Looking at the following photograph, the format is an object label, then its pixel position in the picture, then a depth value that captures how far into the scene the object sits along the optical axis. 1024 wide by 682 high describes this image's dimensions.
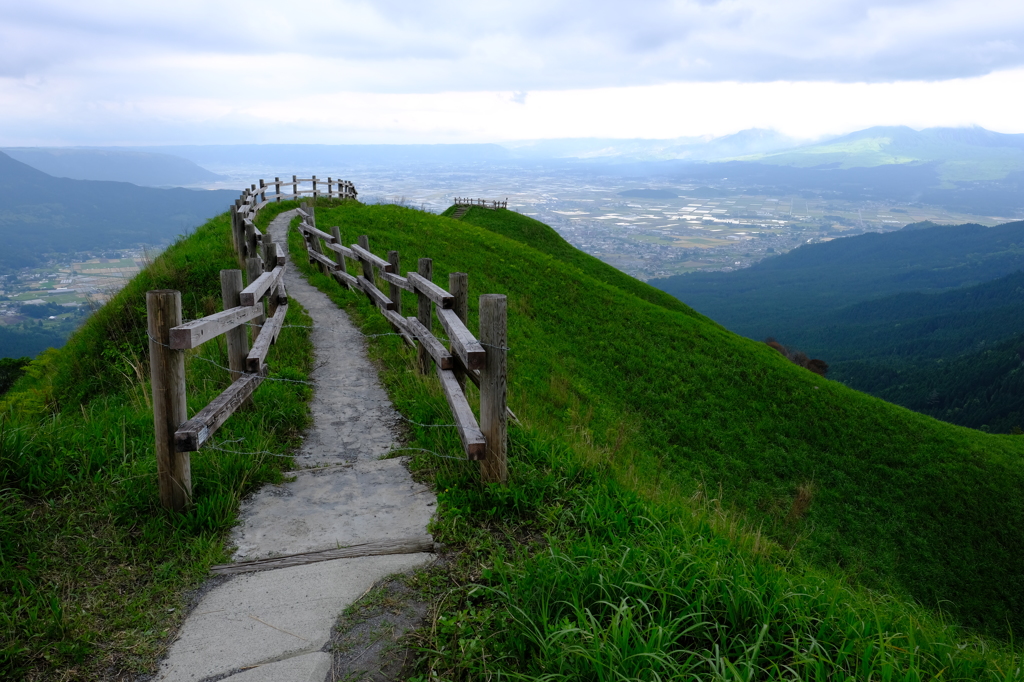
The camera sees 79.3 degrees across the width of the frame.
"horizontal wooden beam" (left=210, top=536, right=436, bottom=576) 4.57
